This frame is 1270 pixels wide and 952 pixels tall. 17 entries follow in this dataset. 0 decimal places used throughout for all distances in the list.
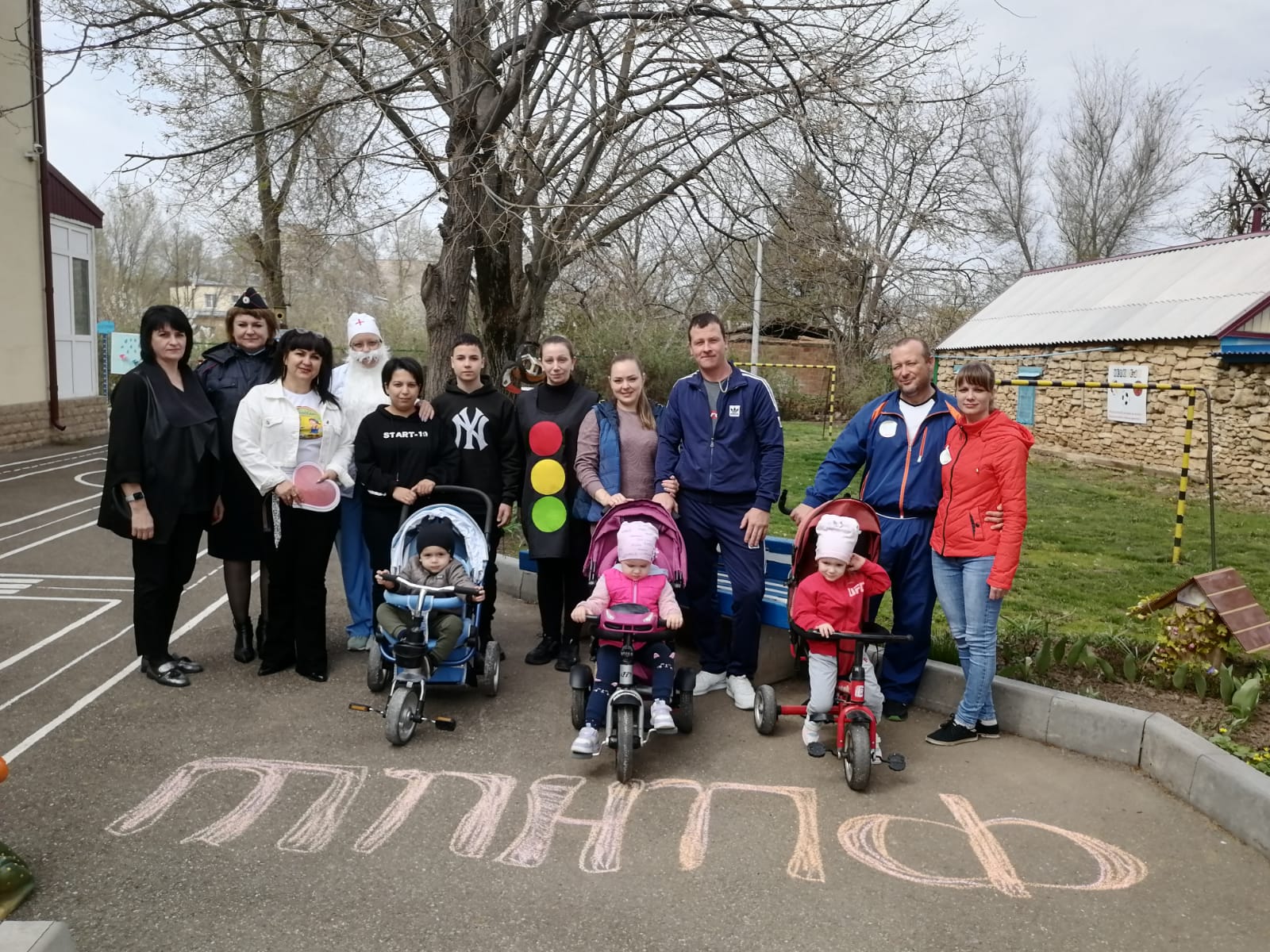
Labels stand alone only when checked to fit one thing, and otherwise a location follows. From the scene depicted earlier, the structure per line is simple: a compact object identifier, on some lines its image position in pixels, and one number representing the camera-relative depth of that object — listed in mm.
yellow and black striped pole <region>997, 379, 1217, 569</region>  9625
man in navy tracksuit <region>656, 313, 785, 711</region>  5199
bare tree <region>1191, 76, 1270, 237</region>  29359
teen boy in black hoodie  5699
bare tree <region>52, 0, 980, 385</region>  9008
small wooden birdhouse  5145
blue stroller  4715
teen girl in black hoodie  5516
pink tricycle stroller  4344
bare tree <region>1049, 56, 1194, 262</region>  36719
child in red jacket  4586
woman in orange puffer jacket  4508
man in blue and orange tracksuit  4891
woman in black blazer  5008
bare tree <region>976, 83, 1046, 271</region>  37125
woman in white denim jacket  5273
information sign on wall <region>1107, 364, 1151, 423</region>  17391
